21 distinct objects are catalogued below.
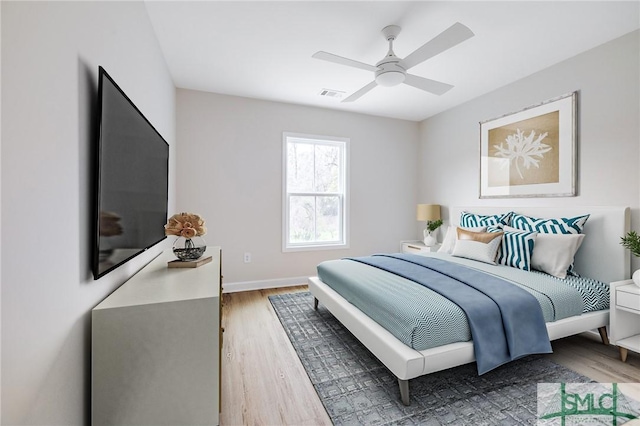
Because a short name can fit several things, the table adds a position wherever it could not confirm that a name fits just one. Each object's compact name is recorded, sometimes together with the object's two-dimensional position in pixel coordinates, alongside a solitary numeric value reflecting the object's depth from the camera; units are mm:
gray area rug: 1532
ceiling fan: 1830
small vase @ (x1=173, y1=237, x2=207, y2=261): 1878
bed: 1584
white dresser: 1122
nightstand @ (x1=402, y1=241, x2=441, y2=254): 4102
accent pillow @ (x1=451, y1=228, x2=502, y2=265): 2814
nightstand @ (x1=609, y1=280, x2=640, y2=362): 2035
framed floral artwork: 2777
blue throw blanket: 1690
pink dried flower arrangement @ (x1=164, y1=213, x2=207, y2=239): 1829
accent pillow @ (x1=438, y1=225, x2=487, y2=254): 3439
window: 4066
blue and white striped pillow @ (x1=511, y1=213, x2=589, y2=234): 2529
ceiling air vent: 3531
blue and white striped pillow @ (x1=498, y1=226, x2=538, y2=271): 2568
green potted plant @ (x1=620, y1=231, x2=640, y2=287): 2094
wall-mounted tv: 1151
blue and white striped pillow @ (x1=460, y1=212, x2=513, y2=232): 3109
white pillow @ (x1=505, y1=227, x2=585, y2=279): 2410
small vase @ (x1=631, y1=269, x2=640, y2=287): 2069
